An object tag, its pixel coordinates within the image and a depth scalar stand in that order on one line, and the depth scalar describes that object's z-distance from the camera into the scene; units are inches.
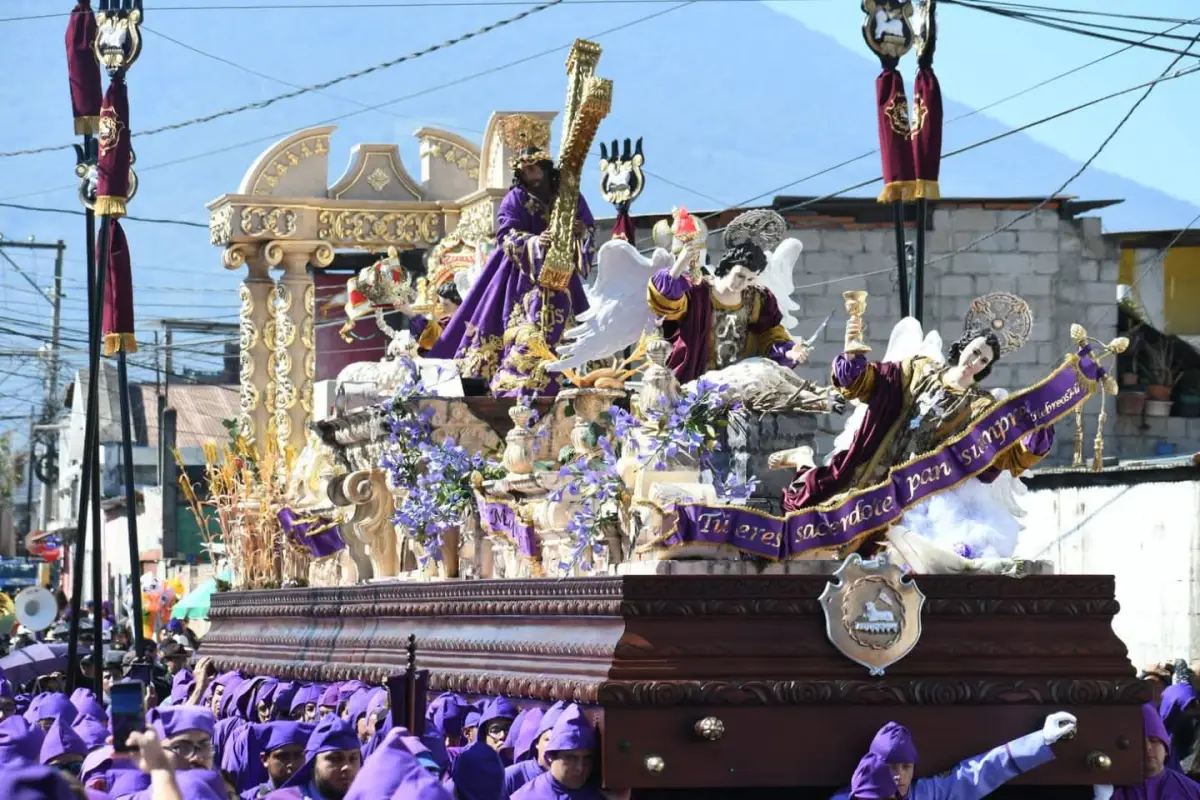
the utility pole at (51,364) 1934.5
